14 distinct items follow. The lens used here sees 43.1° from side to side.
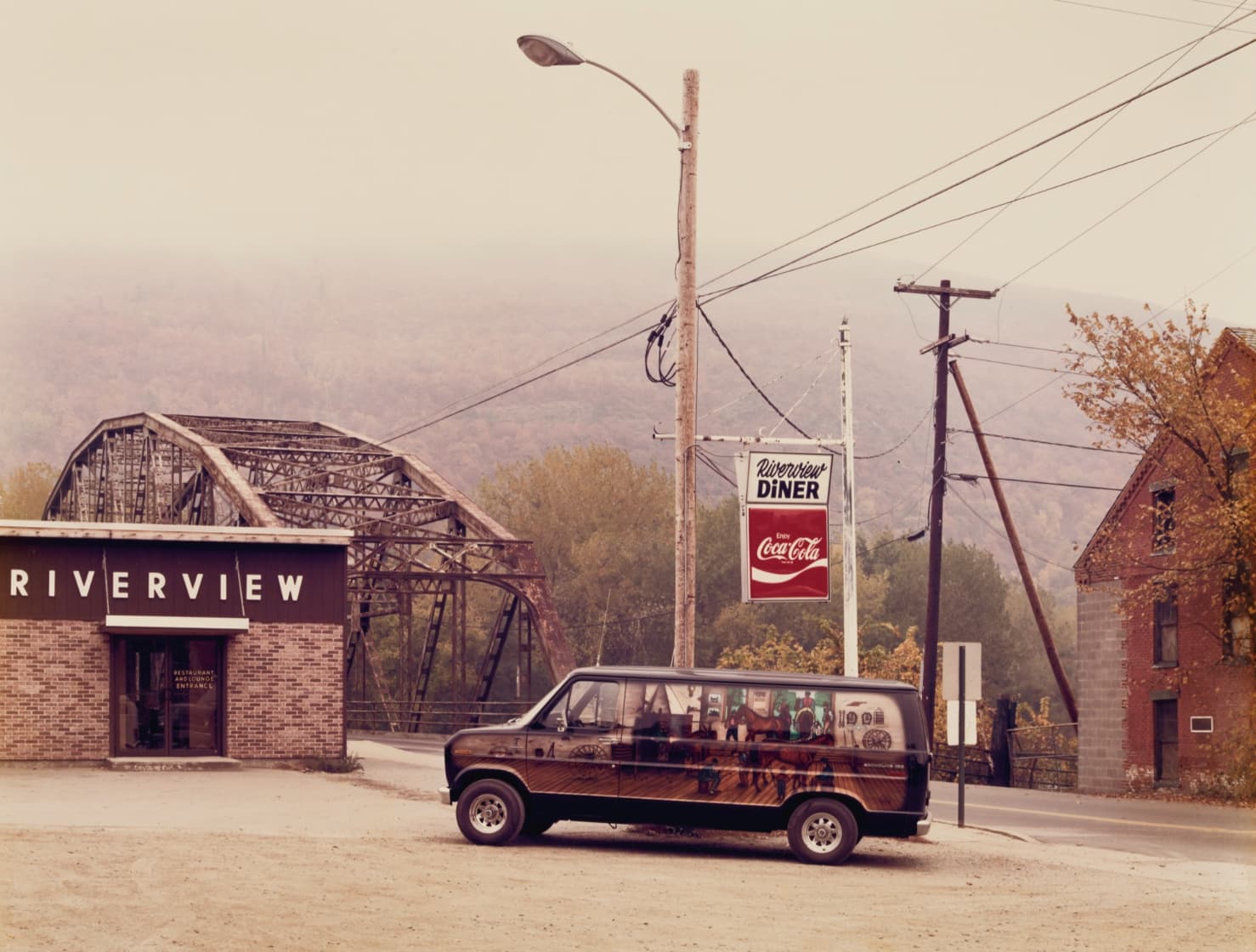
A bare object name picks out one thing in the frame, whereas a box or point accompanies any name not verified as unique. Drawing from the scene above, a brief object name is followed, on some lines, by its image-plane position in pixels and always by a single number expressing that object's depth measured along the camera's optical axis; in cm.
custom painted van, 1747
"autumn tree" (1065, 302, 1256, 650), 3428
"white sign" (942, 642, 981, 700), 2334
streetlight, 2075
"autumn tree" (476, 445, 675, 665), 9188
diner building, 2933
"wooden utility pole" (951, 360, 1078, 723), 4384
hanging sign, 2119
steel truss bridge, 4606
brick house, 3650
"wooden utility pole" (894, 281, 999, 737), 4019
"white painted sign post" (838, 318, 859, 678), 2303
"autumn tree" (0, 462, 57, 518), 12044
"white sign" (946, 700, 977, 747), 2458
